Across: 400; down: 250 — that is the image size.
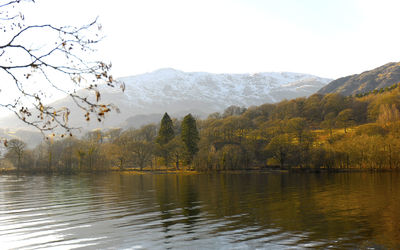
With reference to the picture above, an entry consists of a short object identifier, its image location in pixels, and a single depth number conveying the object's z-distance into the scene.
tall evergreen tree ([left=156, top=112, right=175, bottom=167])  125.88
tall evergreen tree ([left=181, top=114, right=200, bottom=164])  122.38
